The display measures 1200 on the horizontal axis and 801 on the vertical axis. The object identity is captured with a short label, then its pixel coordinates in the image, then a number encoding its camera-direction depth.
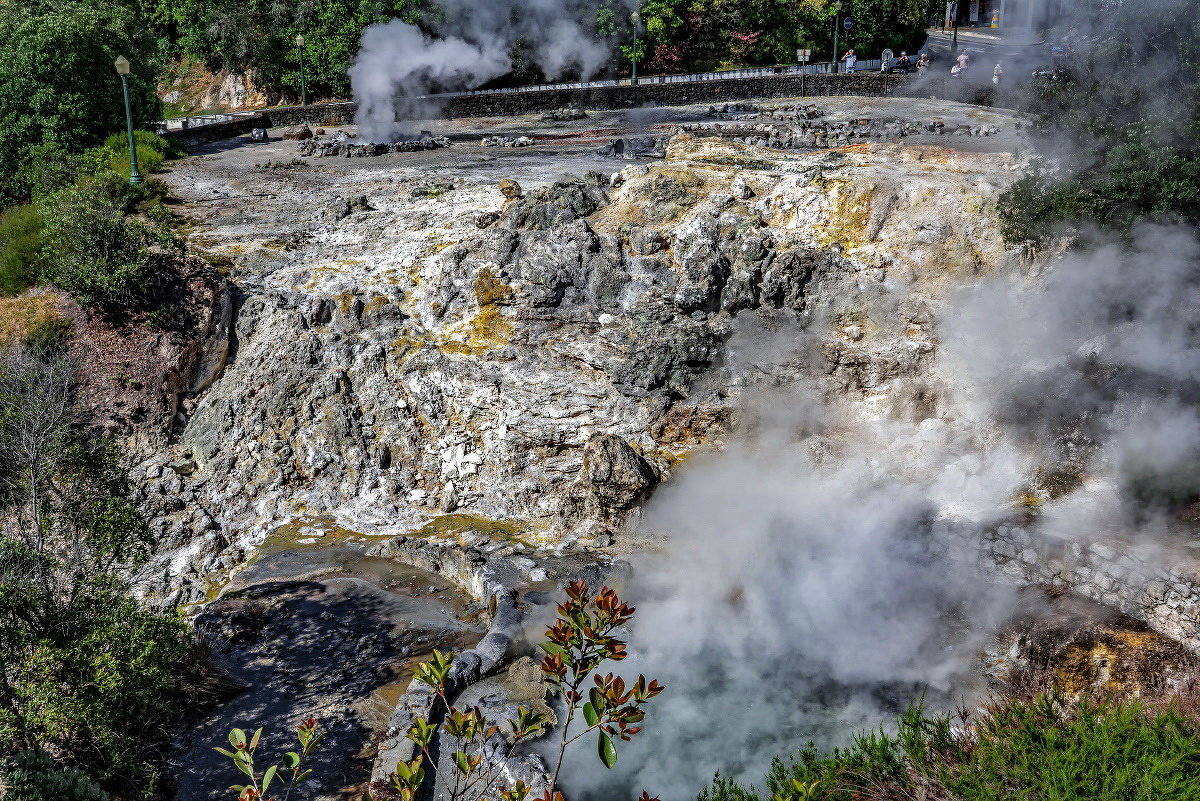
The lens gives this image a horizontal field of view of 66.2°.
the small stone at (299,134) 22.77
